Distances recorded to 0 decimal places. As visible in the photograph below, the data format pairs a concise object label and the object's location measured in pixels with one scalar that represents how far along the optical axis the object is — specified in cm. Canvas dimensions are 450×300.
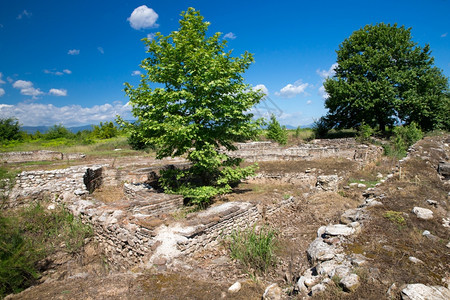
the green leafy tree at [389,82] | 2306
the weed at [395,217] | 520
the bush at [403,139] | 1838
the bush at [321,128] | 2978
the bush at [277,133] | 2662
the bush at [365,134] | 2259
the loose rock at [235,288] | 409
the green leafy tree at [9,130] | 3172
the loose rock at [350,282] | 321
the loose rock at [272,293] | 373
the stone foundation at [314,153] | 1698
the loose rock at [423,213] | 534
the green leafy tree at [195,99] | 791
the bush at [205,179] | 816
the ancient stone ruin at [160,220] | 420
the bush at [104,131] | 4203
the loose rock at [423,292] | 286
